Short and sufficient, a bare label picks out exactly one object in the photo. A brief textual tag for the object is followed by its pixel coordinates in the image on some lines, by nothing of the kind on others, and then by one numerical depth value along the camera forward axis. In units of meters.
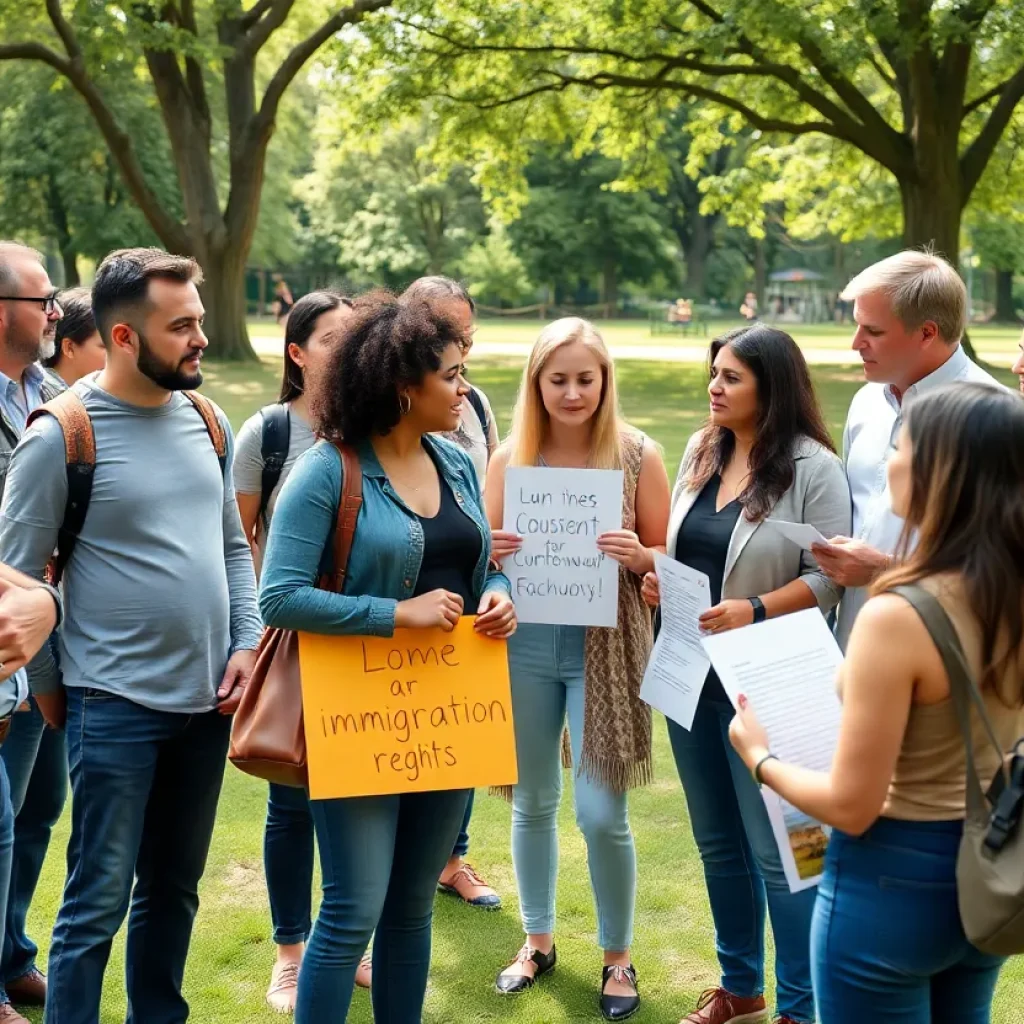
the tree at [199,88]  21.64
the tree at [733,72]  20.56
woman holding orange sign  3.09
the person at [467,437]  4.58
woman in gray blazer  3.75
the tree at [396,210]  67.88
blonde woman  4.04
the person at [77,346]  4.69
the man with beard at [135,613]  3.30
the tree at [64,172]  39.47
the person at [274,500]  4.19
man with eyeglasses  3.79
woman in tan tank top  2.21
